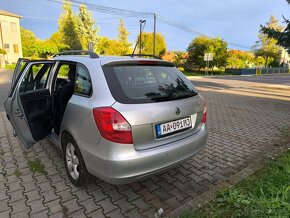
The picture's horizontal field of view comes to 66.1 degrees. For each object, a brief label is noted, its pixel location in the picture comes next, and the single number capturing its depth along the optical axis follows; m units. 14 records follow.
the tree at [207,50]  39.56
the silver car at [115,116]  2.21
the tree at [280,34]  9.28
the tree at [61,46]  37.29
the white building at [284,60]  58.63
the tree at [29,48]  43.30
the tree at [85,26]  37.09
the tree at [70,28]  36.25
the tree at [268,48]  49.56
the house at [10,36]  45.44
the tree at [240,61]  51.38
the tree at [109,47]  42.62
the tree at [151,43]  55.40
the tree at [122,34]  50.31
